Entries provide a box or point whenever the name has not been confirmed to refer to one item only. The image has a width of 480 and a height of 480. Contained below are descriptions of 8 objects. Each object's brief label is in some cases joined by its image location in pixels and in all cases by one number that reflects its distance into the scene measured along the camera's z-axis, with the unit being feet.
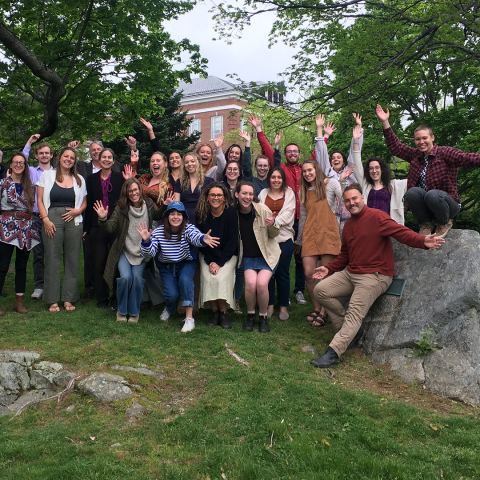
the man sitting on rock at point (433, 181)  19.29
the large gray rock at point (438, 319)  16.10
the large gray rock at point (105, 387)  14.46
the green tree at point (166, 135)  68.64
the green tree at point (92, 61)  37.68
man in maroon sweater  18.28
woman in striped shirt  21.42
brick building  135.64
